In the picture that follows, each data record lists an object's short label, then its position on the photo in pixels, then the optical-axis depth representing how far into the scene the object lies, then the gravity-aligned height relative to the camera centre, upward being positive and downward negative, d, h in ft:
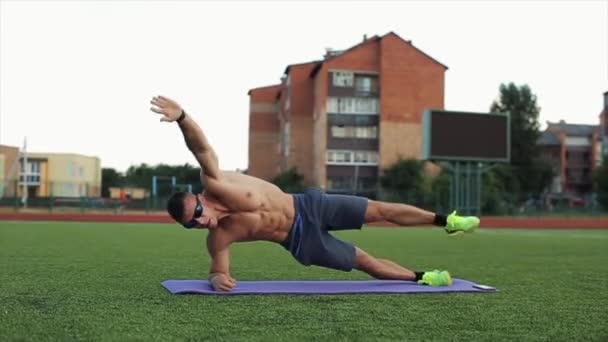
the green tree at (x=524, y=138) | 222.89 +14.97
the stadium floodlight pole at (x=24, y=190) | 107.55 -2.32
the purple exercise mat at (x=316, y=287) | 19.27 -3.00
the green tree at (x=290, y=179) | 183.11 +0.83
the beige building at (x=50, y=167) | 192.13 +3.59
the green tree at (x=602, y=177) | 183.83 +2.45
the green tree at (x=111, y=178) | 292.20 +0.72
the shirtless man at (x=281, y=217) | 18.90 -0.99
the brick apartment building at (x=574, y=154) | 283.38 +12.99
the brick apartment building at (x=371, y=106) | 177.88 +19.82
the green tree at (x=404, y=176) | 162.56 +1.78
